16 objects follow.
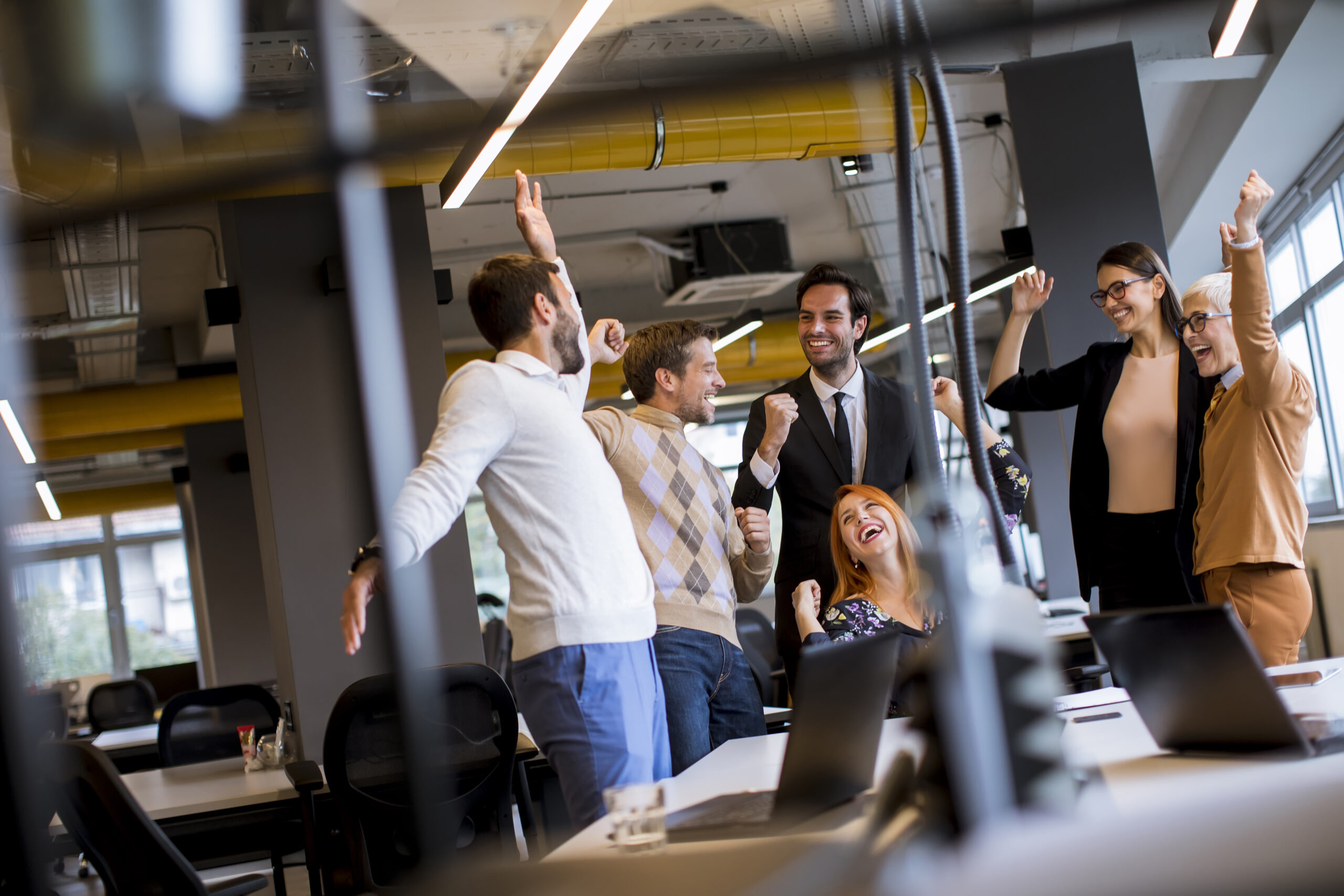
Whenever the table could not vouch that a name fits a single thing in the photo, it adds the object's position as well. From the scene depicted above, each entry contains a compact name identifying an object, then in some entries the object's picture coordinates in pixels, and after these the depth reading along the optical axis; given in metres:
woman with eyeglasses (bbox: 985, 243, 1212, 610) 2.63
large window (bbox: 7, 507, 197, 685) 15.09
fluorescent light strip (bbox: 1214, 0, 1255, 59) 2.37
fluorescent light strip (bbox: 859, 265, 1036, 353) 6.24
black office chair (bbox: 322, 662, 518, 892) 2.72
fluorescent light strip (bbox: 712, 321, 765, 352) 8.18
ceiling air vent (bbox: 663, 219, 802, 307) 8.02
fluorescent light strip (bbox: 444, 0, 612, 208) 2.92
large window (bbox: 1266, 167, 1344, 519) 6.38
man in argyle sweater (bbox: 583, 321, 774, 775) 2.34
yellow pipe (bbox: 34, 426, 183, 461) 10.42
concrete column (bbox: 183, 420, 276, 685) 10.31
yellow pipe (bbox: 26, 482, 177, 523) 14.52
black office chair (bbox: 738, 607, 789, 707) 5.29
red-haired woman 2.55
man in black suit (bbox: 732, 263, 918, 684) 2.75
